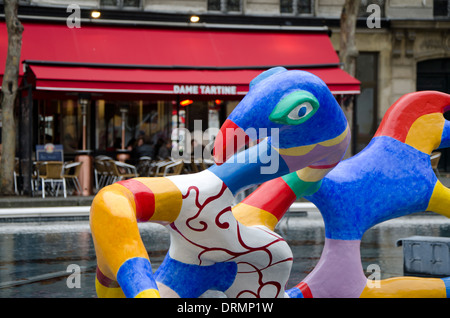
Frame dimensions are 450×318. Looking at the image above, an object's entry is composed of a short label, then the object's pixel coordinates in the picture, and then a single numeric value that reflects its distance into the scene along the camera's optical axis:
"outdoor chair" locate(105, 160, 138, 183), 16.44
